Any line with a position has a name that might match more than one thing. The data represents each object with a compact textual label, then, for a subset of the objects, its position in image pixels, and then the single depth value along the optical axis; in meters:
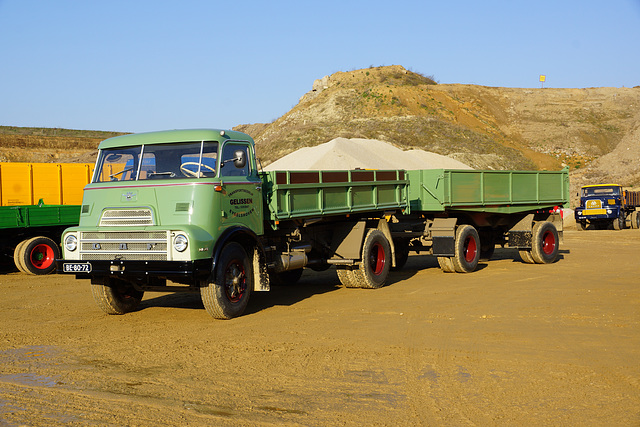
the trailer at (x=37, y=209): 15.59
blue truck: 31.31
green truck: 8.87
